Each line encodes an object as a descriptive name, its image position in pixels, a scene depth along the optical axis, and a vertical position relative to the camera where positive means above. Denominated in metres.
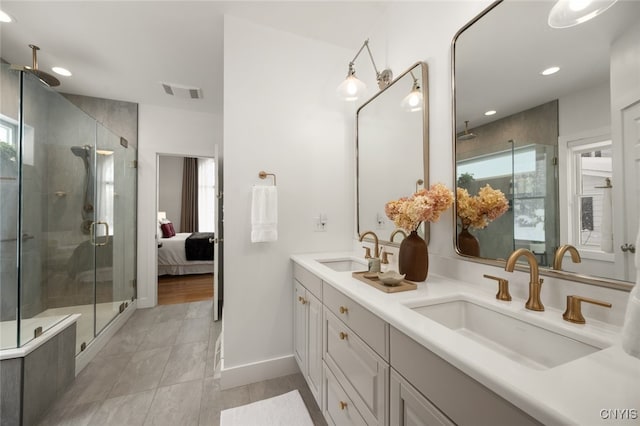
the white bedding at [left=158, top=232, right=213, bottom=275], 4.61 -0.85
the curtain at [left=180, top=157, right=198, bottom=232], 6.80 +0.53
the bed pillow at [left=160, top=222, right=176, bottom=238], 5.19 -0.30
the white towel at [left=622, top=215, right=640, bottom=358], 0.40 -0.18
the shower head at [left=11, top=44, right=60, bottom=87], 1.94 +1.15
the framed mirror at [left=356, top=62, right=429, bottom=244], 1.48 +0.47
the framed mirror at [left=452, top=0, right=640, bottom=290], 0.76 +0.31
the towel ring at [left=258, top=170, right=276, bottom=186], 1.90 +0.32
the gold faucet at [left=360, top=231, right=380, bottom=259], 1.63 -0.21
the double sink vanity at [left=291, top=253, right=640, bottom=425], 0.48 -0.39
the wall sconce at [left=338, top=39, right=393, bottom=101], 1.73 +0.92
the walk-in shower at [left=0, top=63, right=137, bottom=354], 1.70 +0.01
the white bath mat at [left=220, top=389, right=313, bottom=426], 1.48 -1.23
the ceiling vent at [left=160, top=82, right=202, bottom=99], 2.82 +1.48
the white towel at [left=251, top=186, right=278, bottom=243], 1.81 +0.01
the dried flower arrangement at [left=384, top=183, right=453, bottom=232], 1.17 +0.05
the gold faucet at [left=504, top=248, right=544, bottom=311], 0.88 -0.25
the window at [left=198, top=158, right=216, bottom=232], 6.95 +0.59
